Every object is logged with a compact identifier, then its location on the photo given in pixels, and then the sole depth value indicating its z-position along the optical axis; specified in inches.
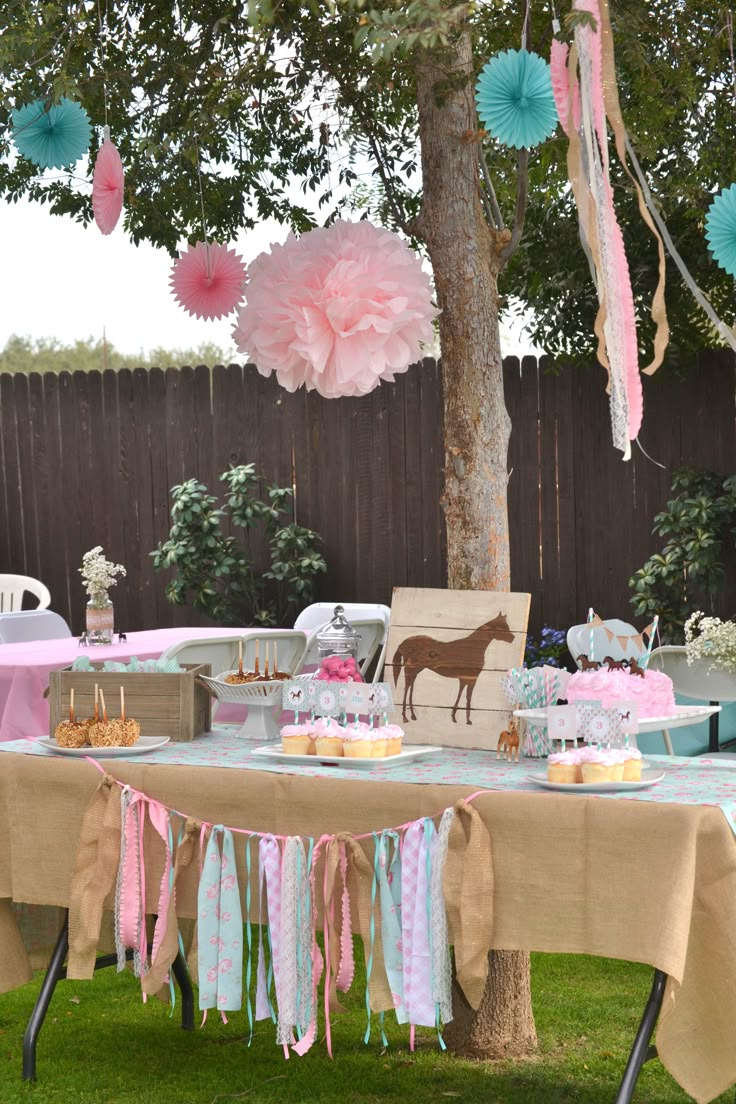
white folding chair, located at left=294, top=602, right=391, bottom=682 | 222.7
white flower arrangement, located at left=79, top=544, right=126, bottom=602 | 222.1
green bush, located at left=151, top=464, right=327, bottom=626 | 326.3
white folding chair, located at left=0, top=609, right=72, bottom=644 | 250.2
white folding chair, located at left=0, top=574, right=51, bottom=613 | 305.3
